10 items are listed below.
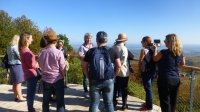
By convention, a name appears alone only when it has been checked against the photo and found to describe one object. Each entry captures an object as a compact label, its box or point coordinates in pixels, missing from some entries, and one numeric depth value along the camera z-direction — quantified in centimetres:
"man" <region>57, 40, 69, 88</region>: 319
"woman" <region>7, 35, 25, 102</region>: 299
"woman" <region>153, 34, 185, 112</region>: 230
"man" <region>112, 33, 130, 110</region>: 260
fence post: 258
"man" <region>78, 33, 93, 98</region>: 305
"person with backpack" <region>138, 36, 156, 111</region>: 264
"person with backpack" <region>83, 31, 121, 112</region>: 219
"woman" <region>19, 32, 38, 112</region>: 259
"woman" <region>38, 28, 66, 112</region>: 227
